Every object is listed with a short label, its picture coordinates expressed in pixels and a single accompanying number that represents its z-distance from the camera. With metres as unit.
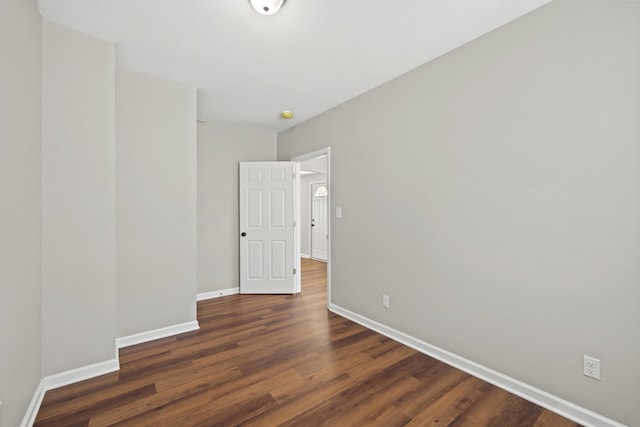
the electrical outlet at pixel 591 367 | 1.62
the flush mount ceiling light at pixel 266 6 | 1.73
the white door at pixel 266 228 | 4.23
